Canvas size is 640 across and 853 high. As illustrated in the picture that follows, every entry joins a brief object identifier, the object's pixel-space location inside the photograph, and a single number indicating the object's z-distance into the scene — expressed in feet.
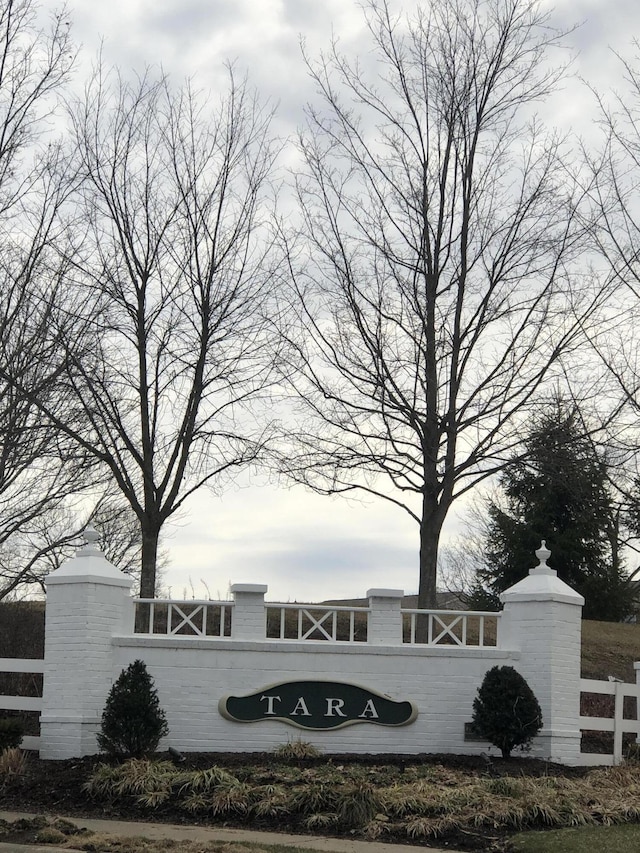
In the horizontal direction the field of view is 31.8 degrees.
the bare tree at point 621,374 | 56.49
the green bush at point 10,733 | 45.88
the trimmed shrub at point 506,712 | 47.14
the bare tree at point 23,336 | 45.17
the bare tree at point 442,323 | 61.21
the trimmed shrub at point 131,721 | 44.14
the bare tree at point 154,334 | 63.05
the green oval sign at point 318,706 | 48.39
